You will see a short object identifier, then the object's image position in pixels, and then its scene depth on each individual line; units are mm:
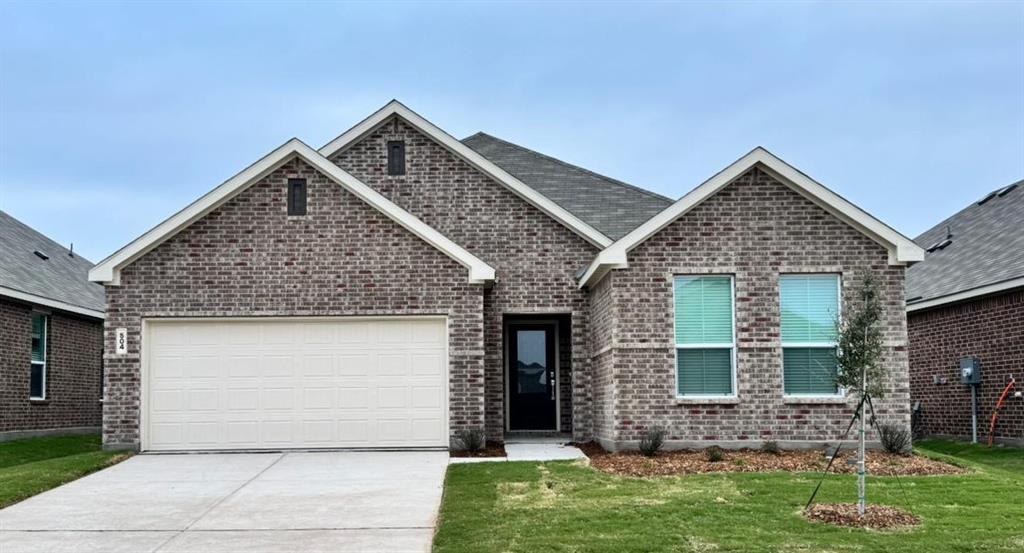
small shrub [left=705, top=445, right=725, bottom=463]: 13544
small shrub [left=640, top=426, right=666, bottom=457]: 14477
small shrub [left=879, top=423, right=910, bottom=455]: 14391
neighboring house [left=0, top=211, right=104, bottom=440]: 19609
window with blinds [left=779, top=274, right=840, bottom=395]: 15102
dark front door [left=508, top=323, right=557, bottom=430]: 18922
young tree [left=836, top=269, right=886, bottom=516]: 9586
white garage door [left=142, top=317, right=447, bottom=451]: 15930
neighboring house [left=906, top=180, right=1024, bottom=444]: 17281
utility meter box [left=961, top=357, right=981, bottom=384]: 18094
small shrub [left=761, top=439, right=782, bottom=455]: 14680
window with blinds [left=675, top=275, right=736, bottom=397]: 15188
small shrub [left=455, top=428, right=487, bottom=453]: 15562
